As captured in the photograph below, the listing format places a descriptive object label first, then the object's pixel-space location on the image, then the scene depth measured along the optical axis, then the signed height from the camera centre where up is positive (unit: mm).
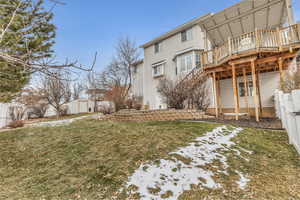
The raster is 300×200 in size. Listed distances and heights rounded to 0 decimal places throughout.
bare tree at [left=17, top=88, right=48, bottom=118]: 14133 +644
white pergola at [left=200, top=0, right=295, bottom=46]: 7759 +5141
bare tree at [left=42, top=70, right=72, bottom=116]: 12883 +1337
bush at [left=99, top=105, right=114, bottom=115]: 14847 -225
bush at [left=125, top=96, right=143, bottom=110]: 15352 +439
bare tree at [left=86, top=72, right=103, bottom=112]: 21500 +2907
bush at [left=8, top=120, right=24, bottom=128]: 10047 -965
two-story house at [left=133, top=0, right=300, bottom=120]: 7047 +3173
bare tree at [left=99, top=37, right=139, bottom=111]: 20672 +6170
